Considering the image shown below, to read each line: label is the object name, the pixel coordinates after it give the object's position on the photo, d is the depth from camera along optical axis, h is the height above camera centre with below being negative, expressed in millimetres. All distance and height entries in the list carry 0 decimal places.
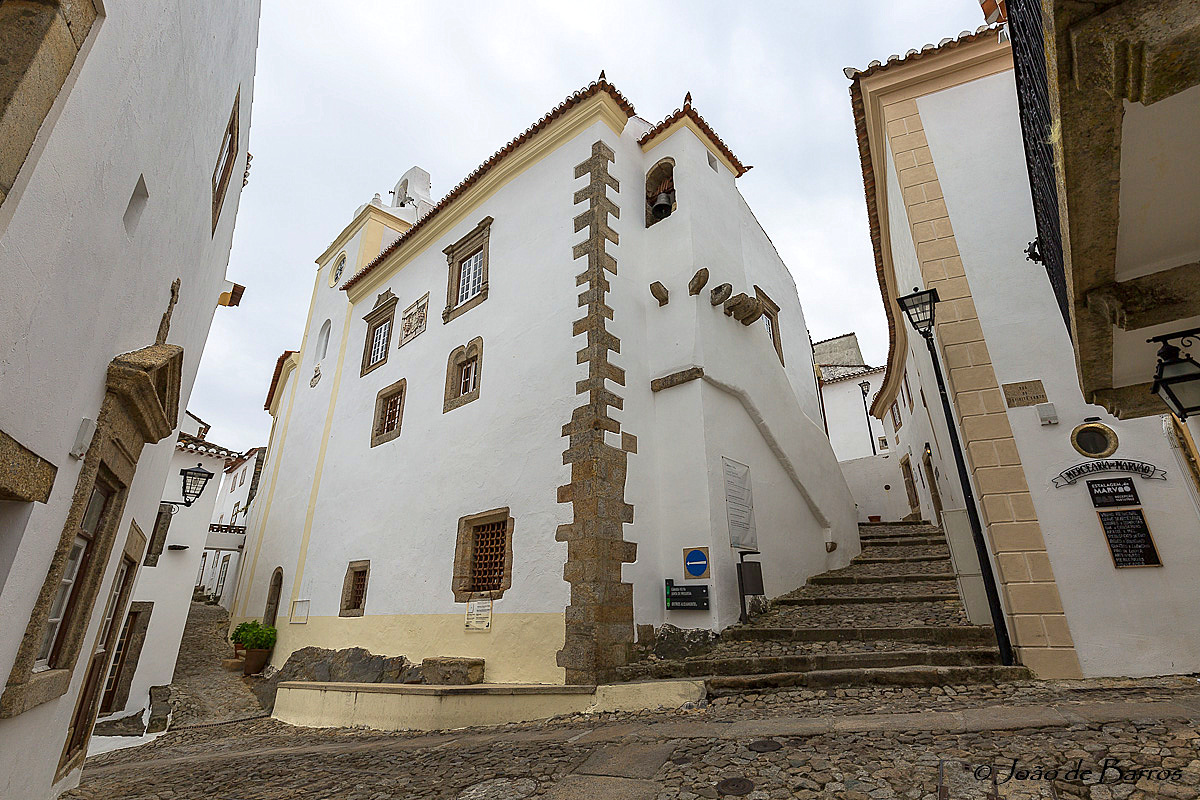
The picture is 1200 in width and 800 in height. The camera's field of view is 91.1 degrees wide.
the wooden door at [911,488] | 16469 +4054
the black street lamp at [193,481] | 8836 +2217
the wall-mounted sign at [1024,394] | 5594 +2141
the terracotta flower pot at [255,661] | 12586 -452
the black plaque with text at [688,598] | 7309 +449
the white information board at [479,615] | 7973 +281
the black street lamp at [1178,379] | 3461 +1402
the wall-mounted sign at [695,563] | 7449 +871
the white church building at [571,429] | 7535 +3079
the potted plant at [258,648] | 12594 -194
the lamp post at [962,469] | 5164 +1502
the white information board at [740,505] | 7969 +1687
